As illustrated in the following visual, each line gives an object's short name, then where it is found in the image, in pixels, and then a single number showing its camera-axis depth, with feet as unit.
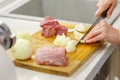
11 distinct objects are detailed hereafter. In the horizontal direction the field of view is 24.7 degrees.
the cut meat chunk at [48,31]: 3.14
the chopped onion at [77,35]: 3.12
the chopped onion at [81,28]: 3.25
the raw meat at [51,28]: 3.16
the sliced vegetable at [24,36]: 2.89
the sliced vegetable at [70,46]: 2.83
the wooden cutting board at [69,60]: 2.54
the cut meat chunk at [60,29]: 3.19
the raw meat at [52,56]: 2.59
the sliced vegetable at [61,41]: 2.96
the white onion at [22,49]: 2.66
